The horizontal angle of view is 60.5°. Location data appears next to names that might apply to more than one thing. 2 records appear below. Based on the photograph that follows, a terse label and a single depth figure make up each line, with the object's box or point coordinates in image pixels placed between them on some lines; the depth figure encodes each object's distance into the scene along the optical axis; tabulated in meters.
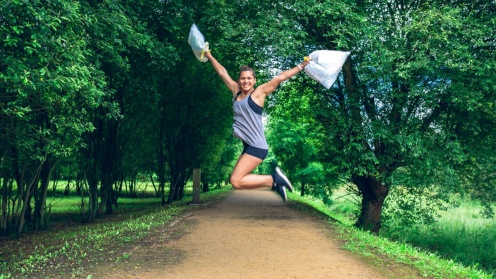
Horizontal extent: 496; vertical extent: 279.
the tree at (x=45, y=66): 6.69
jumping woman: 4.91
